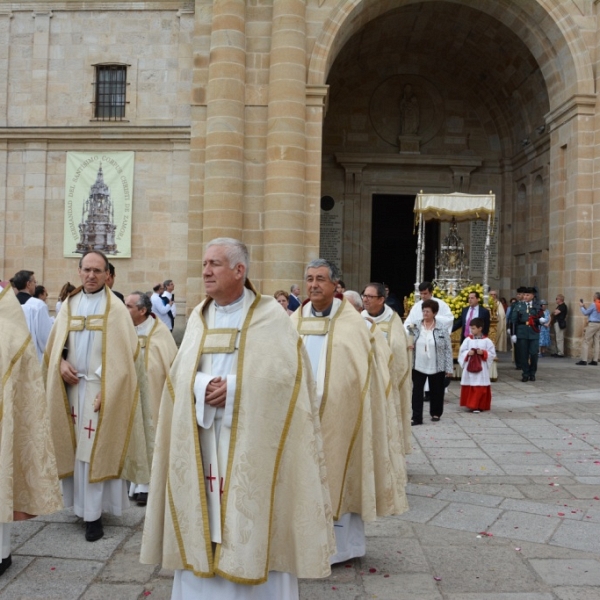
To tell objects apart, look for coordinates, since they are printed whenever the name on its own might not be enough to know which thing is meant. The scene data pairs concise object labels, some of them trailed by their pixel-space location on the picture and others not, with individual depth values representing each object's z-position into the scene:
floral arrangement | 13.44
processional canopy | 14.98
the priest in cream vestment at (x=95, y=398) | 4.86
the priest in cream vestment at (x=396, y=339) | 6.40
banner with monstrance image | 17.22
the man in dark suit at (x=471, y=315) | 11.97
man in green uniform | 12.81
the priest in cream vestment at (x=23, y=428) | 4.01
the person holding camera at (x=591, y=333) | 15.12
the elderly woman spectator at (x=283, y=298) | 11.46
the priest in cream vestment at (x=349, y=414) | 4.23
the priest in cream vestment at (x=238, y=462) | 3.03
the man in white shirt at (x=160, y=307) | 13.43
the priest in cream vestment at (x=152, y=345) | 5.89
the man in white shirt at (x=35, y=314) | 7.26
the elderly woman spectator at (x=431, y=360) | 8.76
